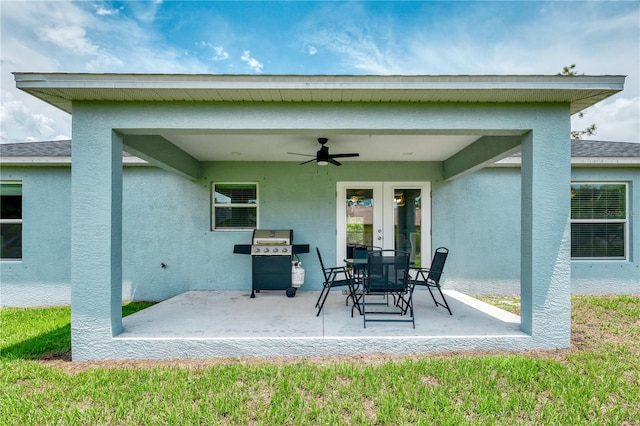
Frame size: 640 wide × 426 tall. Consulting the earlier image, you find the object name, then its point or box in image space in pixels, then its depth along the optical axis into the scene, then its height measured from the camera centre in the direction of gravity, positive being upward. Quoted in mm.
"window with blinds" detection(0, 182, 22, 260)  6617 -153
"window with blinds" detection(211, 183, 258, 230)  6996 +176
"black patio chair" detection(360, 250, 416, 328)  4270 -853
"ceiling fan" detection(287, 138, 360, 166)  5221 +958
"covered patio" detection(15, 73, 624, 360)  3477 +778
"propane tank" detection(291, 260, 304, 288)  6184 -1171
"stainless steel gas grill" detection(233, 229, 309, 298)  6148 -942
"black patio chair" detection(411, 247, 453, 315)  4828 -838
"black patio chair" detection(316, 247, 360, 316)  4820 -1037
